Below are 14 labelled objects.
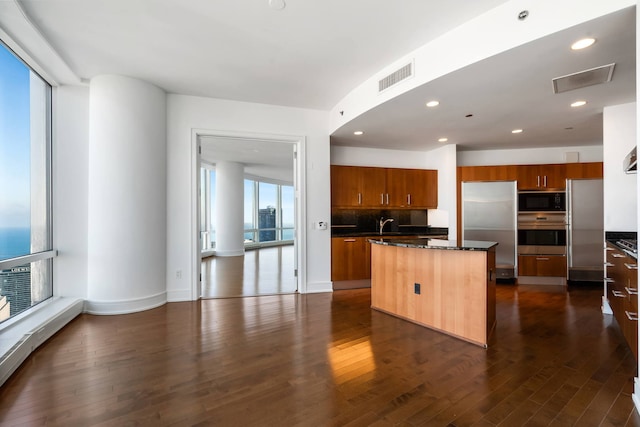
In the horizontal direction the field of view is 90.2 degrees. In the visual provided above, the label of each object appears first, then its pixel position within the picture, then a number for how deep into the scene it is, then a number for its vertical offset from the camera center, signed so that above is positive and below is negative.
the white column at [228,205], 9.36 +0.27
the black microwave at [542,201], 5.64 +0.21
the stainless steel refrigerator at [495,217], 5.76 -0.07
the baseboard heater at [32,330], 2.40 -1.04
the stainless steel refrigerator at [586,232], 5.39 -0.33
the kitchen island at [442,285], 2.99 -0.75
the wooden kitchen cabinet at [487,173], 5.81 +0.73
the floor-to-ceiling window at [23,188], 2.99 +0.29
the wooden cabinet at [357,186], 5.59 +0.49
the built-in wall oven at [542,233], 5.57 -0.36
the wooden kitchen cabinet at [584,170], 5.45 +0.73
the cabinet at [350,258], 5.25 -0.75
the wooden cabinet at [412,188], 6.04 +0.49
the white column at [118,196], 3.88 +0.24
